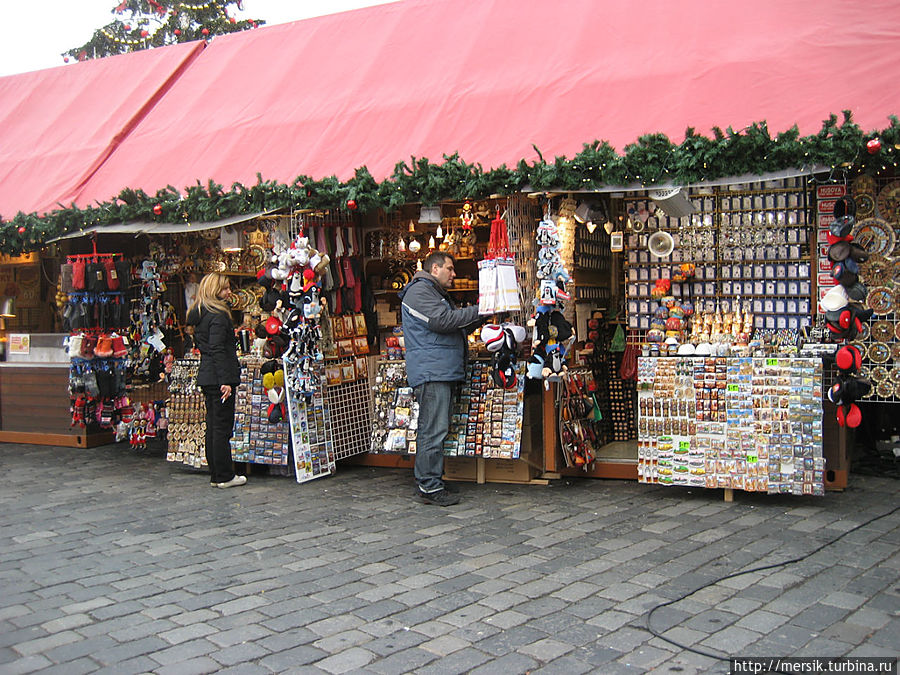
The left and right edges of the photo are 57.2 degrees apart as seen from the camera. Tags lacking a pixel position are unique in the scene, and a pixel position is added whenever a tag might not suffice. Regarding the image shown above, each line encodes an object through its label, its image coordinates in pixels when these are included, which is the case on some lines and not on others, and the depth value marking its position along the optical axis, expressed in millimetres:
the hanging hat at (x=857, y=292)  5836
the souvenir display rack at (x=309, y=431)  7211
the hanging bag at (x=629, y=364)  7552
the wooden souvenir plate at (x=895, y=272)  6441
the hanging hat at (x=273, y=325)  7086
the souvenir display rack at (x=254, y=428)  7398
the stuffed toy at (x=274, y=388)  7176
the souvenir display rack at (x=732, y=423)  5922
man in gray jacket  6426
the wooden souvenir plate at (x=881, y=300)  6496
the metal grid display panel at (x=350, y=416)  7621
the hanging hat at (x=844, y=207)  5811
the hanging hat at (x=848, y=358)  5746
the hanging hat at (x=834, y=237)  5852
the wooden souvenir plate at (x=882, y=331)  6547
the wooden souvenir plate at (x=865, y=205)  6504
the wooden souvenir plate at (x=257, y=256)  8664
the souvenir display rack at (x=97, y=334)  8508
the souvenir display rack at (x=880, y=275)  6445
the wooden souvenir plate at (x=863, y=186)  6465
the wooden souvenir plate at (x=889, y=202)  6406
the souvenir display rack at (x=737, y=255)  6594
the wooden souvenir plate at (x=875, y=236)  6438
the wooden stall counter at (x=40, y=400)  9453
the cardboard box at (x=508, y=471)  6977
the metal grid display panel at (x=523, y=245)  6773
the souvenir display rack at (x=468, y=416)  6770
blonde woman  6945
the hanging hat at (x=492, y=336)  6371
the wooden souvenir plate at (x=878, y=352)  6555
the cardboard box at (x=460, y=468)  7172
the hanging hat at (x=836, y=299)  5883
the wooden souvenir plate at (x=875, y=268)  6480
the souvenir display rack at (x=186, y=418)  7855
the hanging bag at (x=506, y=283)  6332
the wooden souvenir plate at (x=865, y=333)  6593
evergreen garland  5402
